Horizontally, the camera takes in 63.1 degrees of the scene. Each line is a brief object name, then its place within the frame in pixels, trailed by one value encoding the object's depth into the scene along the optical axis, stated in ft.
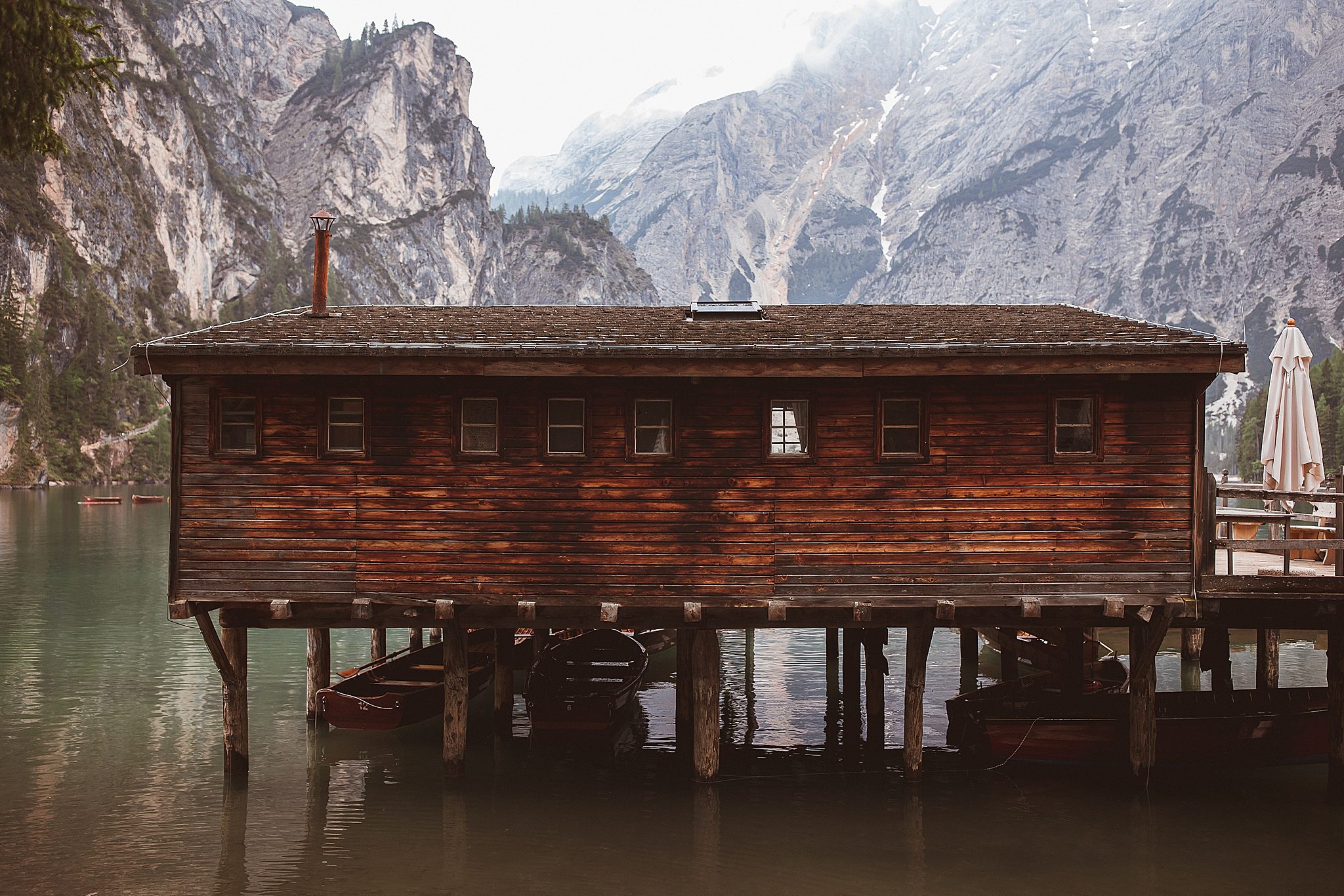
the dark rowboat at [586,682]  71.31
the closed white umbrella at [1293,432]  72.02
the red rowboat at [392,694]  72.43
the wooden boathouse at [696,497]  57.93
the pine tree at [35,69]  43.52
